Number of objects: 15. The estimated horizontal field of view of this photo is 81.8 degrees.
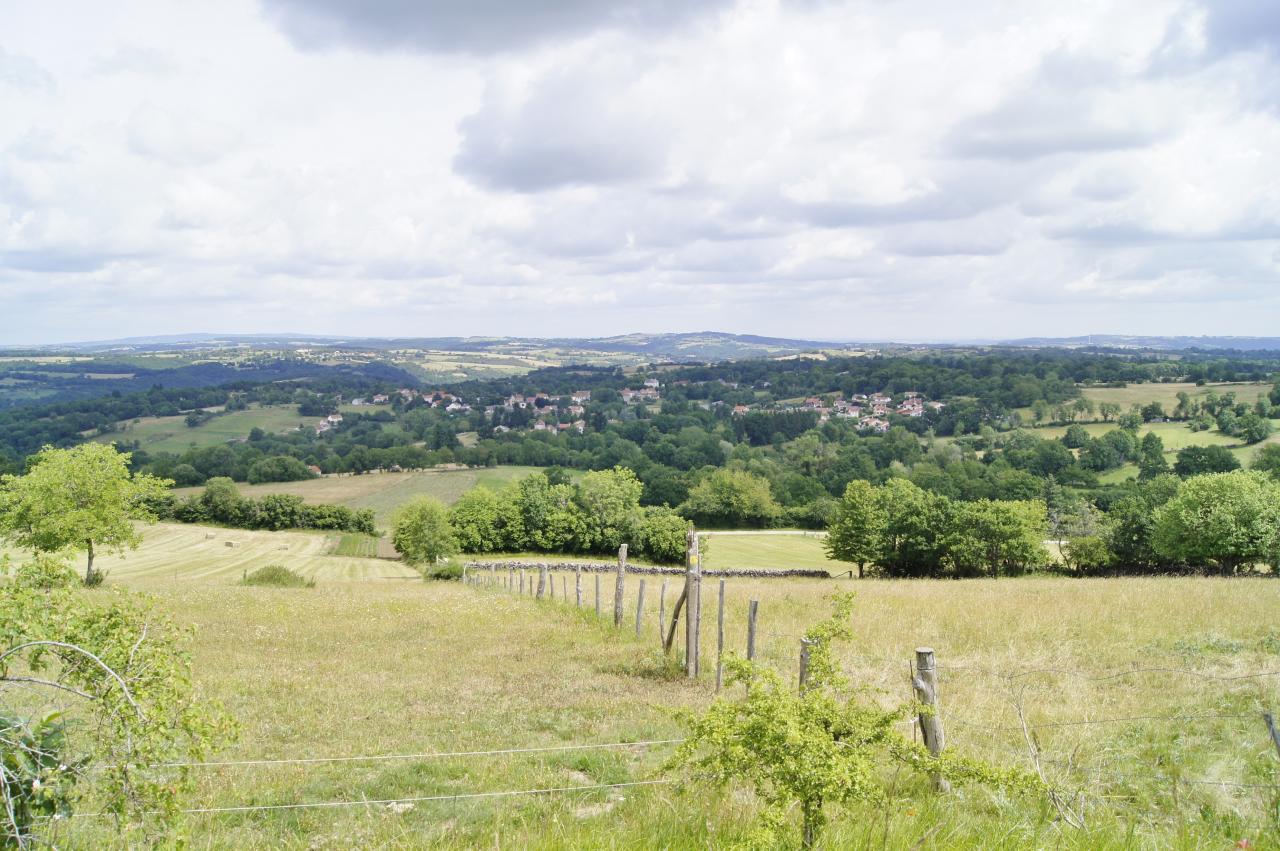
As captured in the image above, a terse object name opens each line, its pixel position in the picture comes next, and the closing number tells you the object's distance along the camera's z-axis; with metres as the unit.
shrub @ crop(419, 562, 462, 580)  51.12
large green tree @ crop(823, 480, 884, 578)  56.88
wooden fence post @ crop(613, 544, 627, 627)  17.52
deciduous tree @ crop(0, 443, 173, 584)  34.09
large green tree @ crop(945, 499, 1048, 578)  51.47
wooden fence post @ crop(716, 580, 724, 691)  11.64
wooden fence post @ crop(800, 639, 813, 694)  7.93
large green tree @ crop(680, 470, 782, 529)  100.19
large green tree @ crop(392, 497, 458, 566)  66.25
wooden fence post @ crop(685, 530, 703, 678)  12.68
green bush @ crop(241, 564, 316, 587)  37.97
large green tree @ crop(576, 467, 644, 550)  77.56
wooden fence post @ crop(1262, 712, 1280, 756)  5.67
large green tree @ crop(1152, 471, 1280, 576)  42.28
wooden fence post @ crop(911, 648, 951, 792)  6.91
